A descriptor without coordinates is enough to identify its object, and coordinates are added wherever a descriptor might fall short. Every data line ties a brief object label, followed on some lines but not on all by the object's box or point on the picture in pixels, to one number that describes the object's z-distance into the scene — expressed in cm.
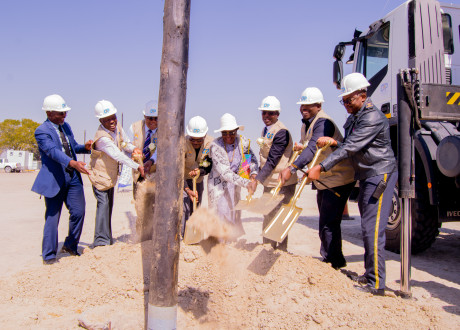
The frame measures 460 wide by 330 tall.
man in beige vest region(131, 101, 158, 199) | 479
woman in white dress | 430
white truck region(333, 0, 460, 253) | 379
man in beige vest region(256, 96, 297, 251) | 434
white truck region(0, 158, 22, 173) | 3609
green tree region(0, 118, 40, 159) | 4584
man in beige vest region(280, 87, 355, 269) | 396
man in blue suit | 430
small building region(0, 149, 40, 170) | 3952
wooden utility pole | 249
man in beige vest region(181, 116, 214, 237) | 461
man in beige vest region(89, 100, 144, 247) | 462
